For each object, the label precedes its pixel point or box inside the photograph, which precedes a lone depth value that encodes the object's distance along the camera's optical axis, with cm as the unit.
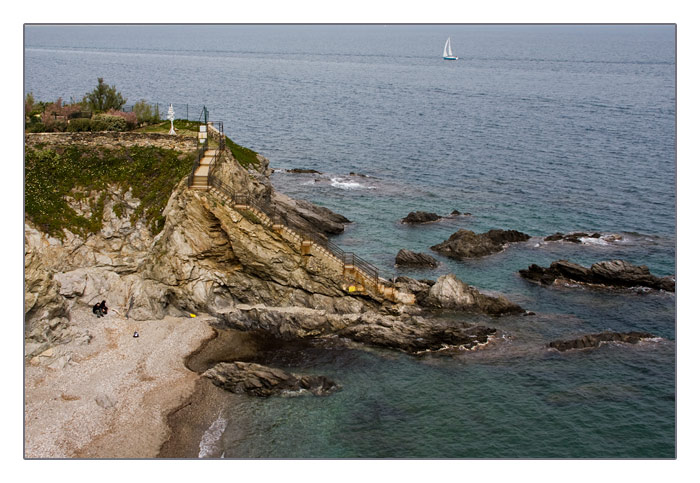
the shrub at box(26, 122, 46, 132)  5538
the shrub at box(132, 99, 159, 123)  6191
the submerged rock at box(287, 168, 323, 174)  9584
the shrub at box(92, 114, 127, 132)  5712
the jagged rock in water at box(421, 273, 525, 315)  5178
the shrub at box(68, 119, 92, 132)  5619
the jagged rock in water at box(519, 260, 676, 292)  5600
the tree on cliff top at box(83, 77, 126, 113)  6362
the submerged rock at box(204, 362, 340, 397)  4066
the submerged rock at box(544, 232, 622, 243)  6806
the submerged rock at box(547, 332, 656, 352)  4606
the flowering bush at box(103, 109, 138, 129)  5925
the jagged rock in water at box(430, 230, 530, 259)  6444
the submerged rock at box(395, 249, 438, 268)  6147
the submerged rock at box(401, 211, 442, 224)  7438
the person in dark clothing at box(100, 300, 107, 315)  4669
